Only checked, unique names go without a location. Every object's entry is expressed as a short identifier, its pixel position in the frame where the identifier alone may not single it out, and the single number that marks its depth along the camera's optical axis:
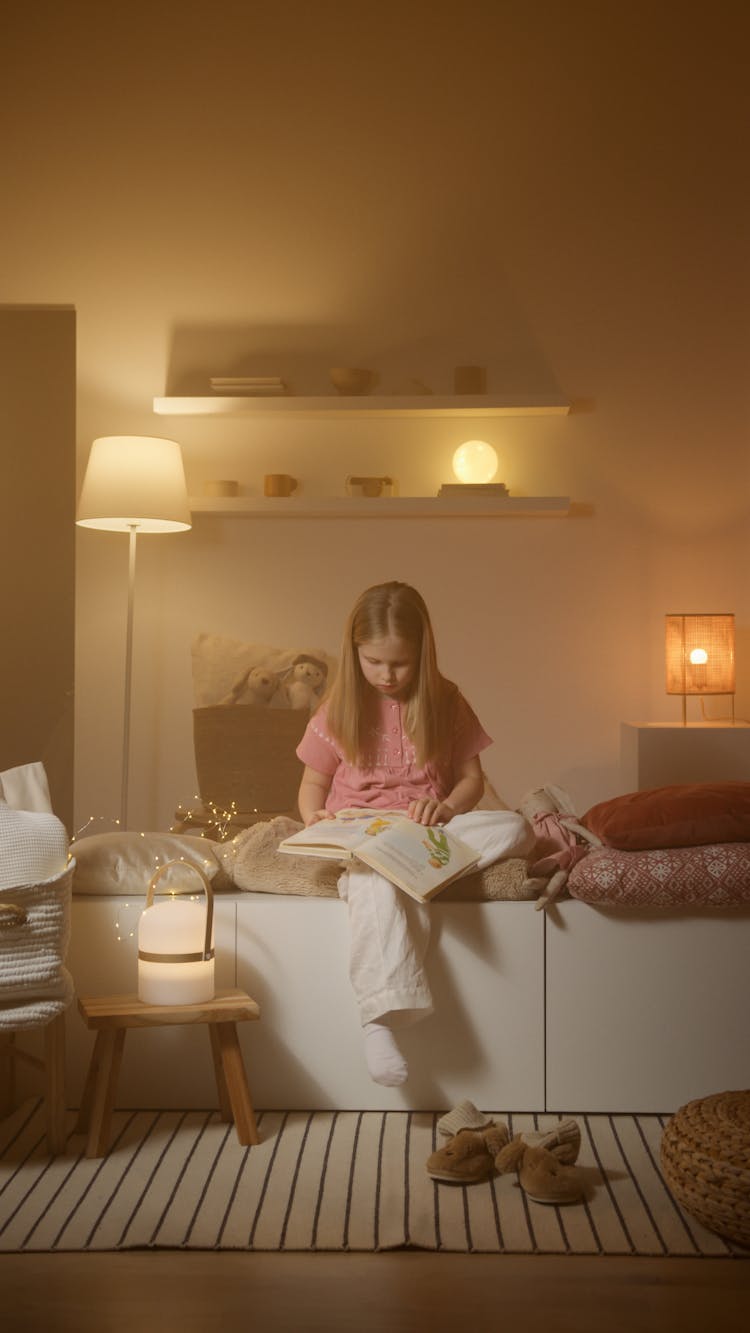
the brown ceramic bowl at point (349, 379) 3.69
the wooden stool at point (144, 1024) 1.94
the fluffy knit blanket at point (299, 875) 2.15
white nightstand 3.41
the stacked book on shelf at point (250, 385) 3.71
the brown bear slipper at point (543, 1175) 1.75
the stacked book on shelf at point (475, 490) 3.68
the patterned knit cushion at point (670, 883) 2.08
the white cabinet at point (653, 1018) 2.11
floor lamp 3.42
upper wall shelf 3.67
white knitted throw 1.84
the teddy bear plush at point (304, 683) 3.45
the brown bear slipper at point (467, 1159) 1.82
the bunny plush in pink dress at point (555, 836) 2.20
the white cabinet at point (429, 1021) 2.12
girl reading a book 2.43
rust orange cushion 2.18
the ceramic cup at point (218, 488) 3.75
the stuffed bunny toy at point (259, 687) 3.47
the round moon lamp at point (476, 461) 3.73
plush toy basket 3.40
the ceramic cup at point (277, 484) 3.73
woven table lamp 3.55
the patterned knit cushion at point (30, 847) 1.88
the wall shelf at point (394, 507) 3.69
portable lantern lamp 1.99
